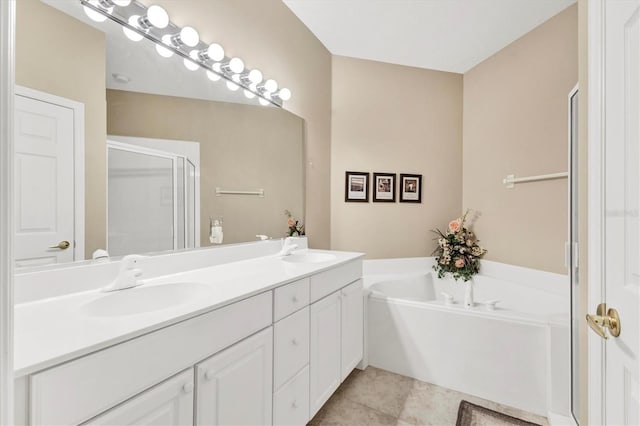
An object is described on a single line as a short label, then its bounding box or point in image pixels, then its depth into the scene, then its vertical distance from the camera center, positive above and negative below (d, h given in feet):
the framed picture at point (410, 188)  10.09 +0.84
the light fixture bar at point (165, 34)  4.06 +2.69
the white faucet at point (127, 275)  3.70 -0.78
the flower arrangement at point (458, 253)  9.36 -1.24
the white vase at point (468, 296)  7.79 -2.13
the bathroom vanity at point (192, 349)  2.17 -1.29
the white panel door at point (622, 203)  2.27 +0.09
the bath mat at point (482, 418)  5.52 -3.79
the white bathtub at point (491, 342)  5.83 -2.72
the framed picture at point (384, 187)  9.88 +0.84
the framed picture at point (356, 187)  9.60 +0.84
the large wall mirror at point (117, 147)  3.28 +0.93
